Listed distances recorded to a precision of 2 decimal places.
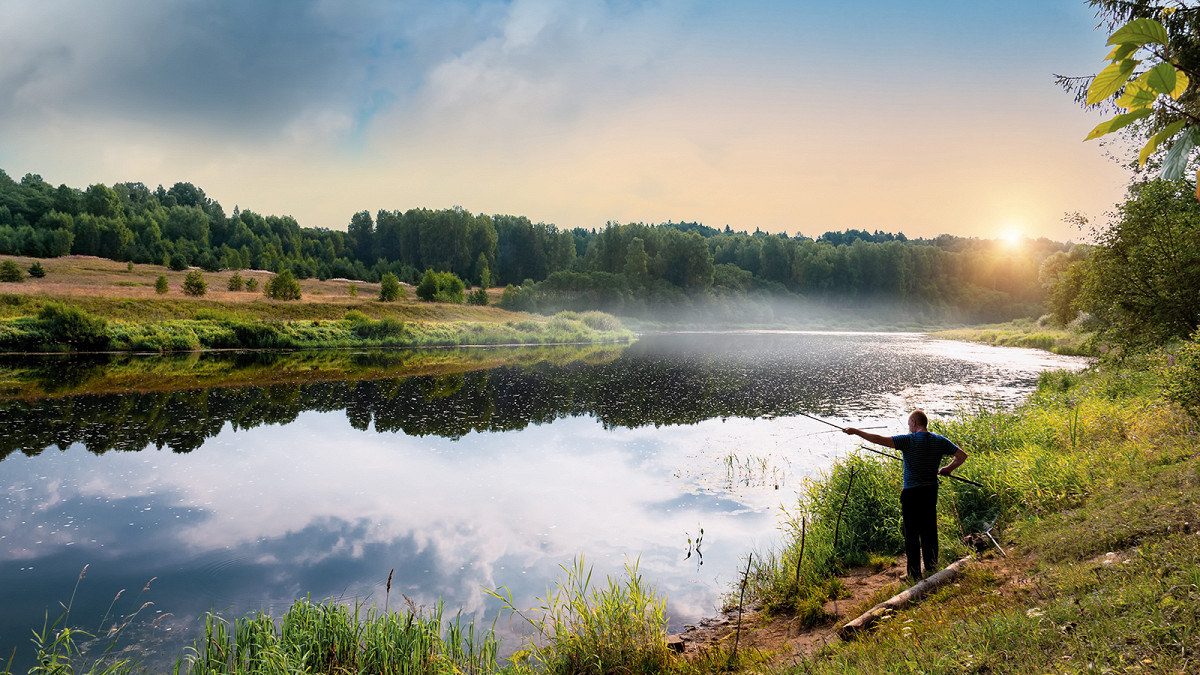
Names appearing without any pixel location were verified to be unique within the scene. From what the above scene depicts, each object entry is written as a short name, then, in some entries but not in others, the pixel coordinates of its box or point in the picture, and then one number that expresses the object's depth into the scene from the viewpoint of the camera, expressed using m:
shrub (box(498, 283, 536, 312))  91.44
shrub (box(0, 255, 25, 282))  49.47
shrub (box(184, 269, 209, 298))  51.47
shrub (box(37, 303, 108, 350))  36.59
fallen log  6.25
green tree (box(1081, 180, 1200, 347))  13.89
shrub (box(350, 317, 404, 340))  49.34
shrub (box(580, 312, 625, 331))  69.06
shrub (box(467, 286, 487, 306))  83.62
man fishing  7.36
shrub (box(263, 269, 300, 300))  55.38
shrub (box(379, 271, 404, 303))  63.84
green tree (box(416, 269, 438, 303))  71.75
